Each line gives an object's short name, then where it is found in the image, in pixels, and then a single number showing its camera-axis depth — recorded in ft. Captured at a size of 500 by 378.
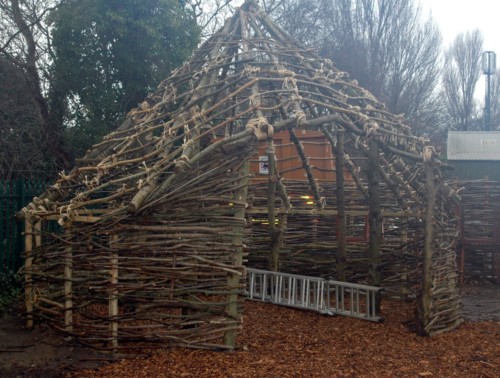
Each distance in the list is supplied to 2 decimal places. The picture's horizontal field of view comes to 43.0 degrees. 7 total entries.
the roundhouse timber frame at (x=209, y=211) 20.29
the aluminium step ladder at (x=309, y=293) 26.96
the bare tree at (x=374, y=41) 82.69
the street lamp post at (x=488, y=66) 90.78
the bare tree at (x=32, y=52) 43.14
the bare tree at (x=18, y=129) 41.52
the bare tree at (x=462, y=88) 121.08
